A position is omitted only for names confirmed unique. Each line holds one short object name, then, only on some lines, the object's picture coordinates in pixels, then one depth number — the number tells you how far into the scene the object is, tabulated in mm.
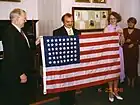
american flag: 2576
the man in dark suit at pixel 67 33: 2722
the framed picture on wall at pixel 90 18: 3780
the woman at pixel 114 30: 3116
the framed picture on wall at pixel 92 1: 3826
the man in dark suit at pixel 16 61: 2127
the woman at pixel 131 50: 3722
